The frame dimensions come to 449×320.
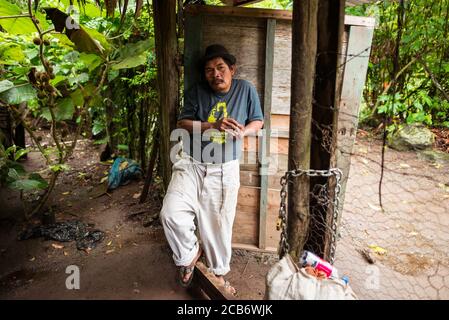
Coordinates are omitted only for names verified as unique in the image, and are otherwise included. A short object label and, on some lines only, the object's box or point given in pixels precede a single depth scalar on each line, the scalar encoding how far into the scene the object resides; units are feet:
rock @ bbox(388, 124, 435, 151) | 19.85
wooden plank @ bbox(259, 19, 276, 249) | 9.07
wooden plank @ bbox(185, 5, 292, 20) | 8.83
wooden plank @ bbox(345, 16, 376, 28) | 8.64
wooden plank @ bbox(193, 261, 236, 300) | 7.92
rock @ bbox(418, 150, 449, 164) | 18.76
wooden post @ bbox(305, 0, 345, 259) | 5.08
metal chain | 5.36
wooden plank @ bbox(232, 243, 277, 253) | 11.00
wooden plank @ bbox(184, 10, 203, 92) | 9.04
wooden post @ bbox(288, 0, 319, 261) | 4.97
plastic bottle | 5.12
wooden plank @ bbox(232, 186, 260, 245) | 10.69
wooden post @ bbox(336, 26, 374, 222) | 8.78
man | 8.13
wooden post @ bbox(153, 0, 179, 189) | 8.73
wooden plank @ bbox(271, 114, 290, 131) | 9.74
